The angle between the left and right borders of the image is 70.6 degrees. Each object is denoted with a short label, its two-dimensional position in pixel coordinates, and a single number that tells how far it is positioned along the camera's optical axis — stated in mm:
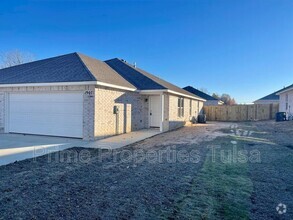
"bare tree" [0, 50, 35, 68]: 30641
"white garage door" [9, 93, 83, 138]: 10555
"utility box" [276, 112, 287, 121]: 21256
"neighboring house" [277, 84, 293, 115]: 21844
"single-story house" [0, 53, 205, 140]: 10336
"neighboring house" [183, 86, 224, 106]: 35750
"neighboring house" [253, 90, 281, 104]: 37781
